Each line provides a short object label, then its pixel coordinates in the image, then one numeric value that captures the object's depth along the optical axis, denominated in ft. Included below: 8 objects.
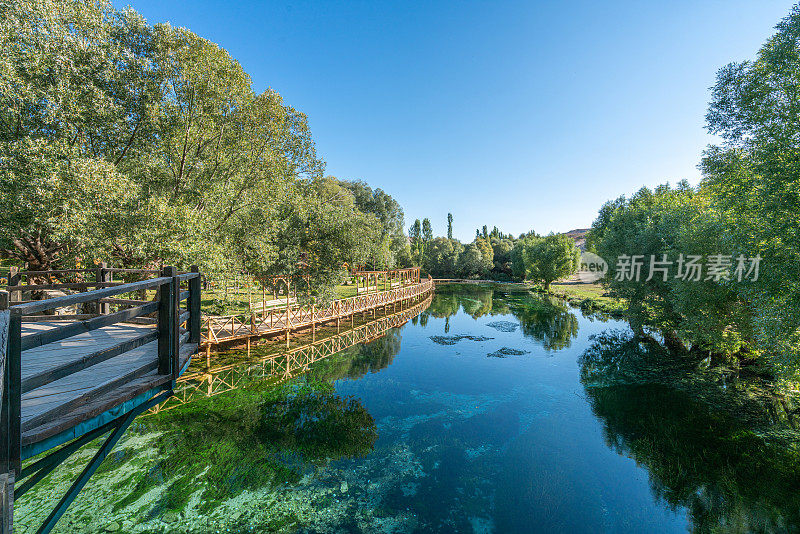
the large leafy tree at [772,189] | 27.12
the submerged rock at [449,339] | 70.38
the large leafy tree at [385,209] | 153.38
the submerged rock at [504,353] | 60.75
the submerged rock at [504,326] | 82.01
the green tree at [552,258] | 142.72
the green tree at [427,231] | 240.53
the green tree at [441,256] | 209.77
